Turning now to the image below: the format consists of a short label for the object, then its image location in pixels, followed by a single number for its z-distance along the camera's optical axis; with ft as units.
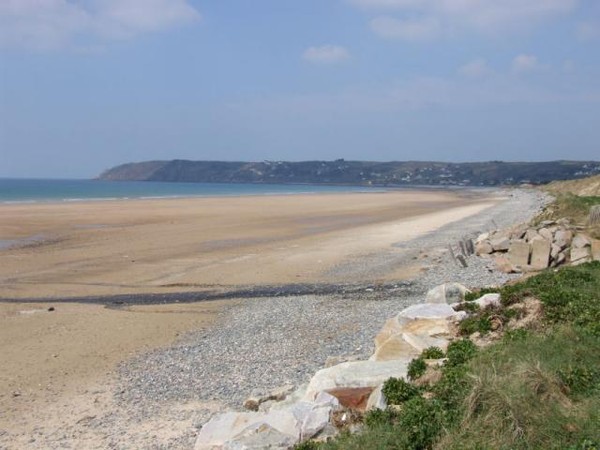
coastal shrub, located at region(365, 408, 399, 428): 18.33
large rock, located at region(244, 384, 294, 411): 25.08
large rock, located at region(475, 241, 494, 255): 61.56
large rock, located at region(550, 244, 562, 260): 50.96
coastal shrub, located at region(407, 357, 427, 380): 21.95
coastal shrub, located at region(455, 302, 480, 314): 29.96
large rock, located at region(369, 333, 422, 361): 25.55
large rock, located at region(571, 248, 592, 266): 47.55
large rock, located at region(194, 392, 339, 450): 19.07
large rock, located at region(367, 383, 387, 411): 19.83
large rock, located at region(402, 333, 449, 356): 25.67
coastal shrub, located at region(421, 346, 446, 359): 23.88
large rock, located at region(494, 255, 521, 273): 51.55
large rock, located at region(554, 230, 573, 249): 52.34
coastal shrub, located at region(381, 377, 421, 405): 19.79
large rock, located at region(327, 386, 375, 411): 21.63
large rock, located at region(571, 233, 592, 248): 50.44
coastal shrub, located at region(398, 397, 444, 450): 16.79
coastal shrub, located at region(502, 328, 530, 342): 23.44
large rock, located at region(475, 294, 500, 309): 29.85
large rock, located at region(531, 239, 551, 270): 50.34
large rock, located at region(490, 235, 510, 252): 61.26
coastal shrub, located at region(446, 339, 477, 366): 22.20
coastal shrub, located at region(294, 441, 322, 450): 18.10
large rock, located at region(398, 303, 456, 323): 29.66
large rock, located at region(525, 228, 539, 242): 55.34
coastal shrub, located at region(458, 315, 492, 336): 27.14
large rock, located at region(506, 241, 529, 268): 52.01
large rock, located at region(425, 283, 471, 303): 34.27
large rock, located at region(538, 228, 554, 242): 53.78
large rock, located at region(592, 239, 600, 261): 46.18
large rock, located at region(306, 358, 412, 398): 22.34
